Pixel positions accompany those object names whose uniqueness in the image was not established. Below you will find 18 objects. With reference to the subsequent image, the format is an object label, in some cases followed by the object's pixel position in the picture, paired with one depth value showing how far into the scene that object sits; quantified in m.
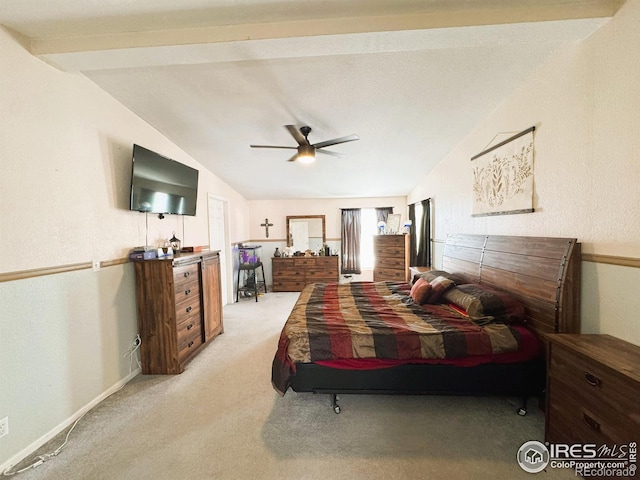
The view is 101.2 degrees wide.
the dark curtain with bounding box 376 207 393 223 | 6.42
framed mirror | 6.53
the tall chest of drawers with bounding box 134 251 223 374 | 2.57
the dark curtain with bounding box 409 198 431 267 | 4.70
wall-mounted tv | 2.53
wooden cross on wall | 6.55
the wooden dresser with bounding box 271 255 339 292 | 5.98
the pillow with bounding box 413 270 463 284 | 2.98
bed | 1.87
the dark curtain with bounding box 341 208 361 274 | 6.47
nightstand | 1.17
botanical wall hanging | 2.21
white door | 4.73
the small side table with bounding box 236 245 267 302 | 5.48
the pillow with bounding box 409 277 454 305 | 2.63
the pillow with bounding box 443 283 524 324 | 2.09
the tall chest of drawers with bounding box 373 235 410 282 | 5.20
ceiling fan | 2.71
